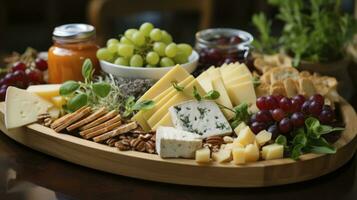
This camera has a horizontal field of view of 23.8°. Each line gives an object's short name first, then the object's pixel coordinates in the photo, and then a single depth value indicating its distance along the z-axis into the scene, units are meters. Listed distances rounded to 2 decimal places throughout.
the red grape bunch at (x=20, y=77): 1.28
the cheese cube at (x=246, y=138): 1.08
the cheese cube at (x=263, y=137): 1.09
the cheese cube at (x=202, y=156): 1.06
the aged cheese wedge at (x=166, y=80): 1.17
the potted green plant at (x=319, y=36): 1.38
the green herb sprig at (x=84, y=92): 1.17
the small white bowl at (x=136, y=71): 1.25
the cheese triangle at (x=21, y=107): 1.16
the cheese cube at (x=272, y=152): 1.07
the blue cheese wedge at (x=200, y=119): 1.12
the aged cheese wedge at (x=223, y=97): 1.18
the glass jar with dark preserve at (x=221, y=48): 1.35
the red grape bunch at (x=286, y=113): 1.11
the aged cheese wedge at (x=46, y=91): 1.21
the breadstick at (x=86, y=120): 1.14
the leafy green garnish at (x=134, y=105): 1.14
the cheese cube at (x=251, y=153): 1.06
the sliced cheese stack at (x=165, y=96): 1.14
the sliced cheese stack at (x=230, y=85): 1.19
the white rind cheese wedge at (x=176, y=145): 1.07
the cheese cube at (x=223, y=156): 1.07
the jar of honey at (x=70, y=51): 1.27
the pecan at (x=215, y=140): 1.11
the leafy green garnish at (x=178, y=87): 1.15
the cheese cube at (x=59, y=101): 1.19
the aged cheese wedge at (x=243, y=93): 1.21
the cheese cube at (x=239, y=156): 1.06
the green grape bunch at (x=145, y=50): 1.26
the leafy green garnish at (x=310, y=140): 1.08
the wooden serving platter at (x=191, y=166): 1.06
